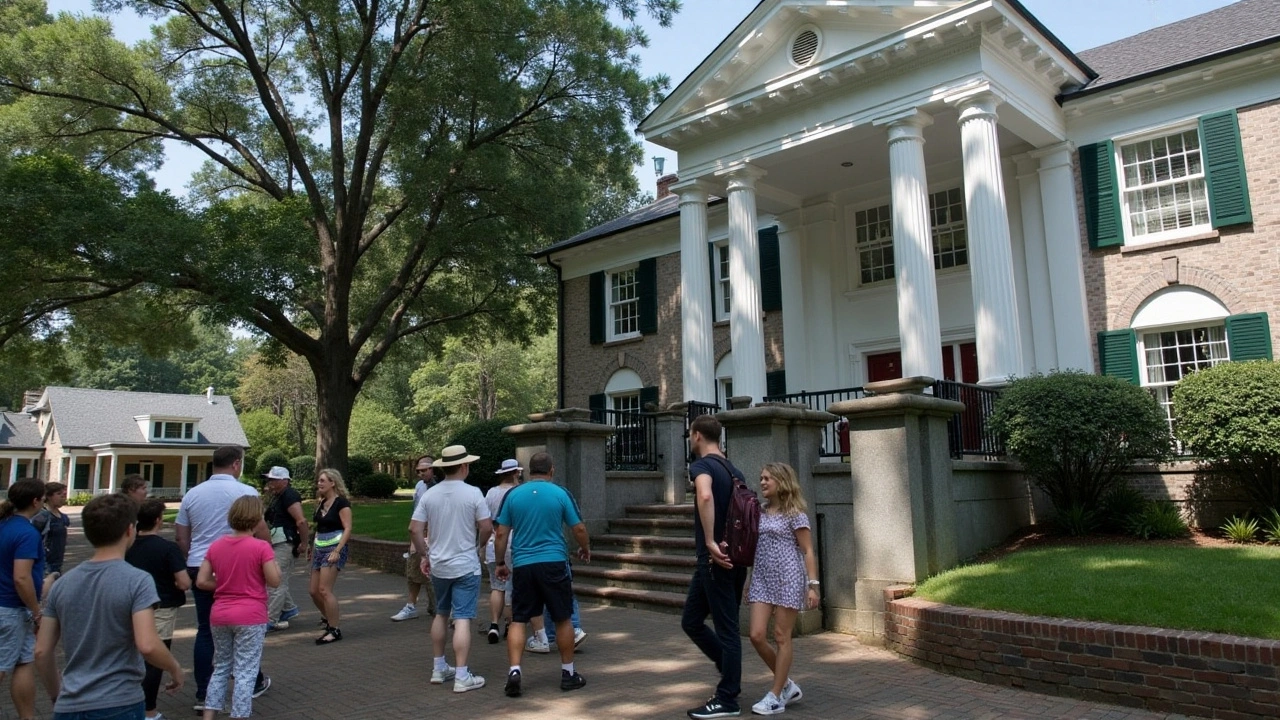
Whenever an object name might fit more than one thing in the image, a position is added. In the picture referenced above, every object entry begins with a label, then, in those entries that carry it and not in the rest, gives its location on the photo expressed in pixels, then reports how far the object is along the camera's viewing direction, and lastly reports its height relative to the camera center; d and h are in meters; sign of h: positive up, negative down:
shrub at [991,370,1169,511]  9.74 +0.40
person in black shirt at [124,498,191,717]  5.48 -0.52
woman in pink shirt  5.28 -0.76
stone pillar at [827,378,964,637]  8.27 -0.27
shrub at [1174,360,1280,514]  9.31 +0.42
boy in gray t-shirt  3.56 -0.60
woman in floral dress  5.61 -0.70
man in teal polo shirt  6.39 -0.67
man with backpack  5.52 -0.75
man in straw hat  6.54 -0.60
